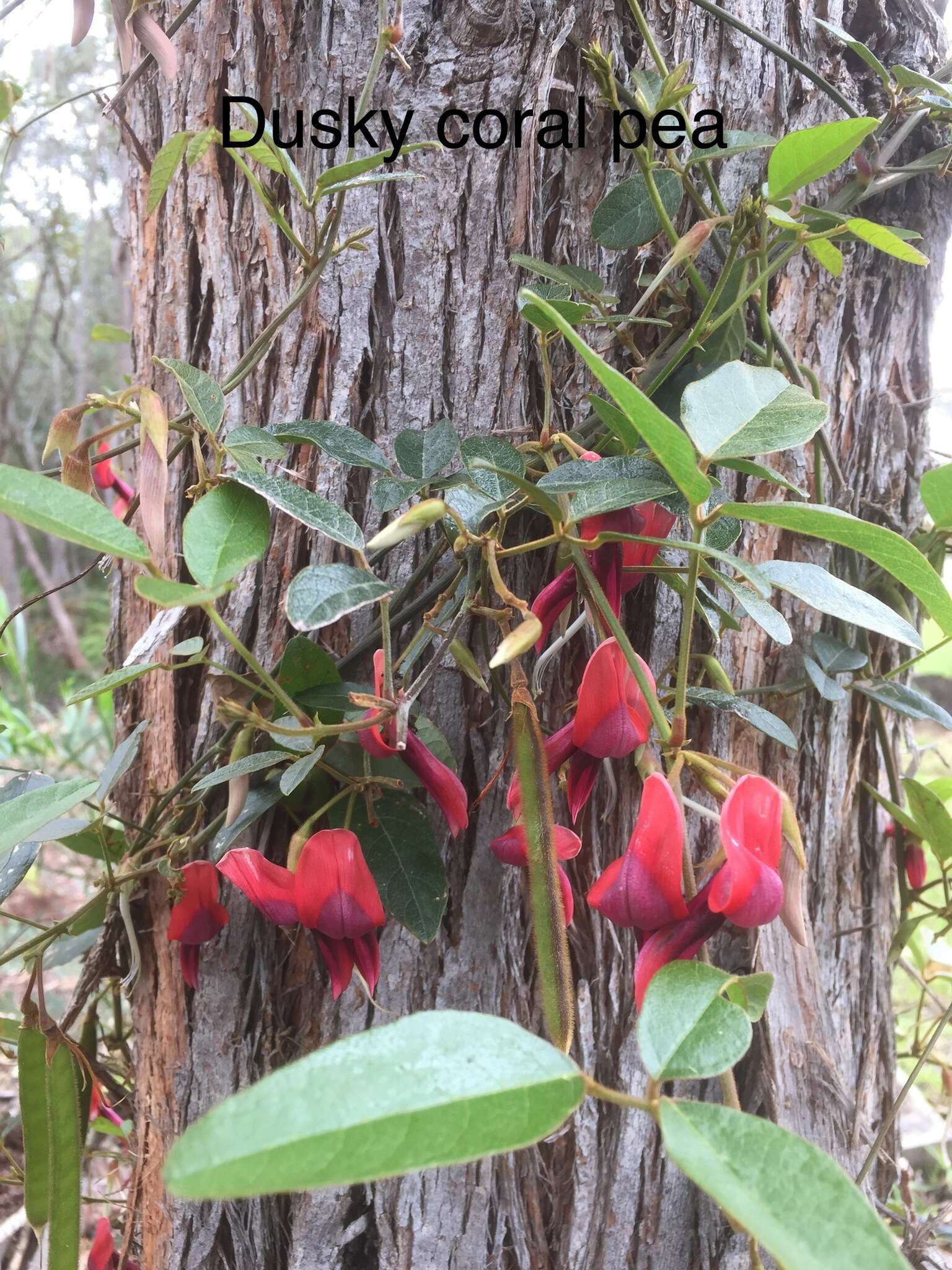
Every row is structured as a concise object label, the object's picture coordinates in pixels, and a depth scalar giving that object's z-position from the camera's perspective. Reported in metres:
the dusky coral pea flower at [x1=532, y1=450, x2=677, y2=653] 0.47
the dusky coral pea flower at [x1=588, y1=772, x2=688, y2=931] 0.40
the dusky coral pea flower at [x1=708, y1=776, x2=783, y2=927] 0.38
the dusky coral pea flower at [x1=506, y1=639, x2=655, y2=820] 0.46
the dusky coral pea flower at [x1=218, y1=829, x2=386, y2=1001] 0.49
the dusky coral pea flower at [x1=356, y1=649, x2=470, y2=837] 0.52
